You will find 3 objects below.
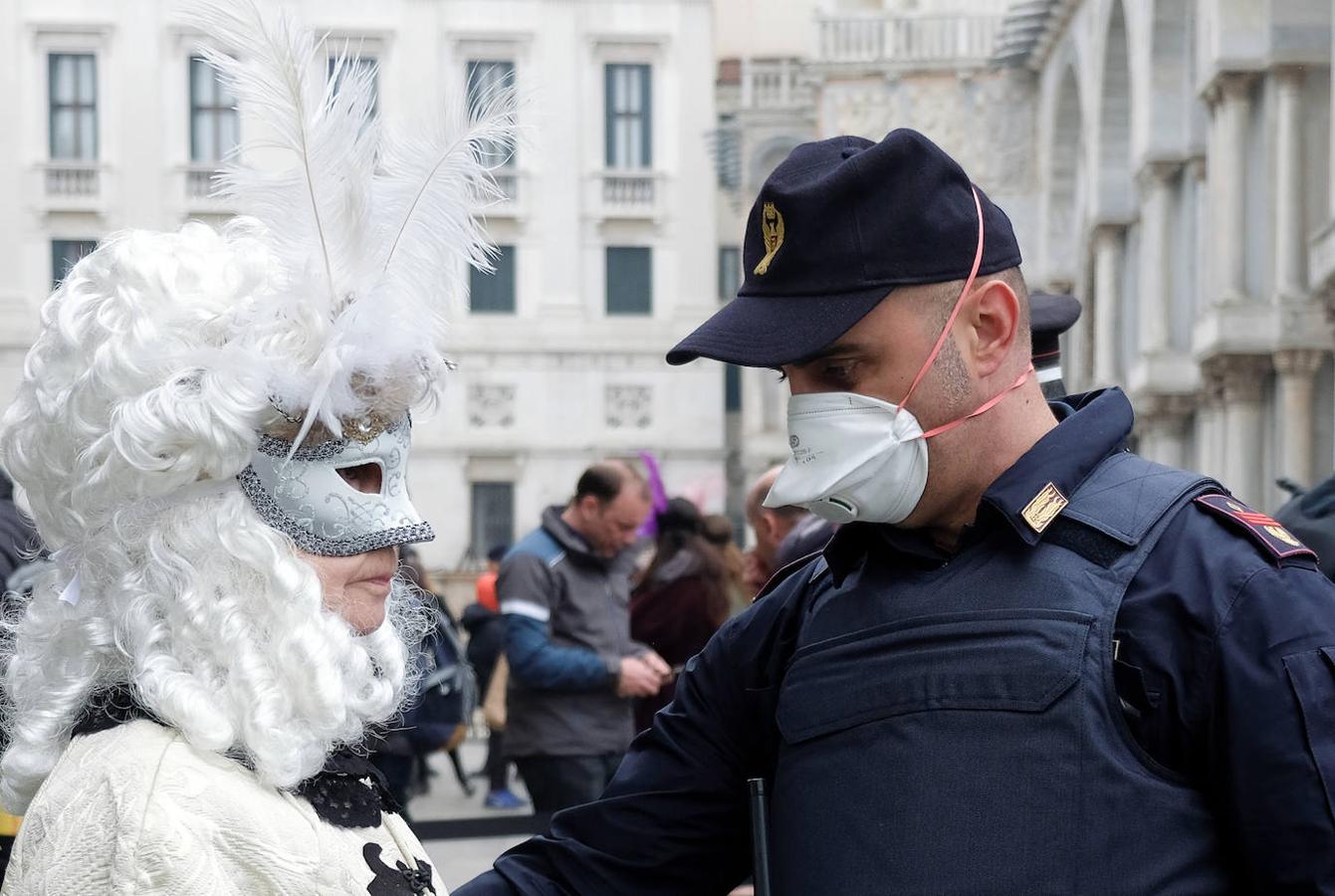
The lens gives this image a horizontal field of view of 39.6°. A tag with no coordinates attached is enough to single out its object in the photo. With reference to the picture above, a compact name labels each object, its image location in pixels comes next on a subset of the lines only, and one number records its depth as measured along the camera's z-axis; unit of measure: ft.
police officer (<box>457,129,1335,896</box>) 7.47
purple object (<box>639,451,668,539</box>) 30.60
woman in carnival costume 8.30
